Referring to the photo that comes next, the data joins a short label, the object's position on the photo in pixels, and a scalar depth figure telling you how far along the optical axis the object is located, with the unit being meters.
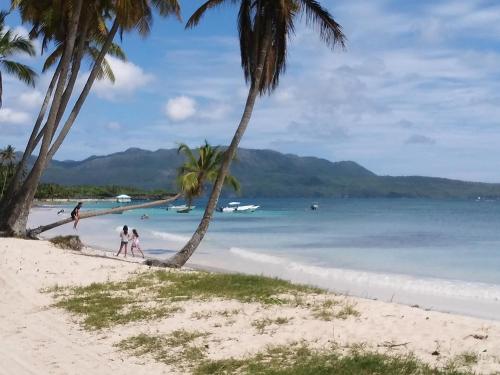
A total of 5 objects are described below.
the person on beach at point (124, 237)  23.12
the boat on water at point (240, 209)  90.89
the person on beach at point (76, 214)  22.27
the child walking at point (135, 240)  23.80
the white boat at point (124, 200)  134.32
